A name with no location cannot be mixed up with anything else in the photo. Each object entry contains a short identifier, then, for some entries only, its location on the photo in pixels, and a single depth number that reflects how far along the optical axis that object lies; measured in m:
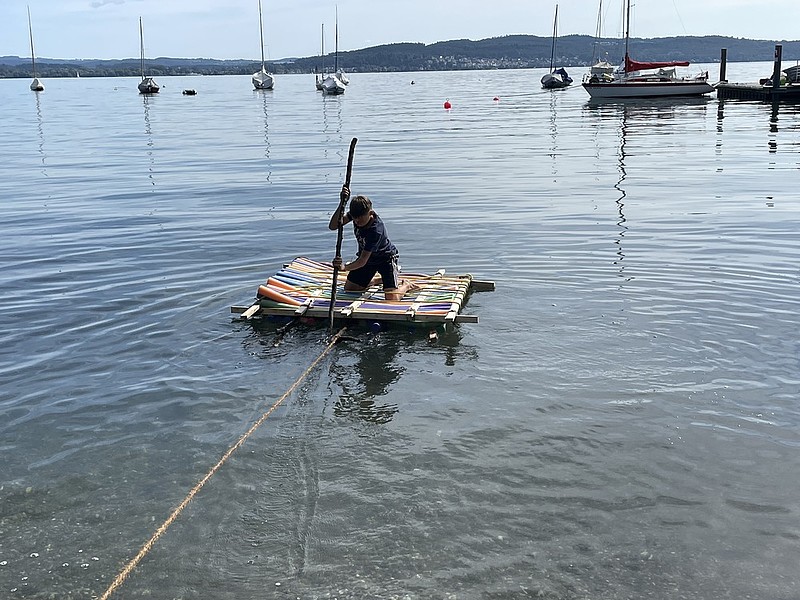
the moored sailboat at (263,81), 124.69
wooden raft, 11.13
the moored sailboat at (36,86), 128.20
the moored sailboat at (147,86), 121.49
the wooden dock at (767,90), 57.38
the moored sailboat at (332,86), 104.69
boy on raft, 11.68
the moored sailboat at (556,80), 108.88
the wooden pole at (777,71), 57.75
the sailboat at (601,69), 86.88
